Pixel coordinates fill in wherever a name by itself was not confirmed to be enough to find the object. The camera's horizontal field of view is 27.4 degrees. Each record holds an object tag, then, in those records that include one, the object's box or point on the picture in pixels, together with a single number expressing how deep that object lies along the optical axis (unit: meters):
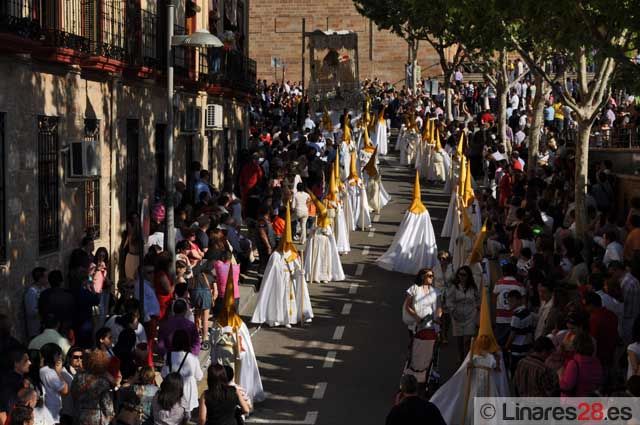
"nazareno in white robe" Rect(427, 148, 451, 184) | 37.62
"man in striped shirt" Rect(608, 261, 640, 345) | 15.72
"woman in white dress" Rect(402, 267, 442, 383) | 17.17
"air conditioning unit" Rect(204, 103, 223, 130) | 29.80
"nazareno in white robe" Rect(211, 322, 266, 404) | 15.96
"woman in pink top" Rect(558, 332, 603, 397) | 12.87
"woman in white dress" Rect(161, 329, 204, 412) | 14.27
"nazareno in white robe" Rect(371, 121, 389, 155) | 44.62
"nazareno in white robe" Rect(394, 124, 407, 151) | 43.56
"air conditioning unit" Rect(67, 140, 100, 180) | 19.42
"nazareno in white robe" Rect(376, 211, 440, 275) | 25.05
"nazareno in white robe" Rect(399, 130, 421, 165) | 42.34
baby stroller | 16.11
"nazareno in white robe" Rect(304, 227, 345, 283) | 23.91
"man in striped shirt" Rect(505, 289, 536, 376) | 15.89
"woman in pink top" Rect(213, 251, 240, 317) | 19.36
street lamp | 19.17
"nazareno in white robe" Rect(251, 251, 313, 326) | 20.70
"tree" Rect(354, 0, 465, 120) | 41.56
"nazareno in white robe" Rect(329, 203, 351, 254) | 26.77
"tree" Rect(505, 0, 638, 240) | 17.33
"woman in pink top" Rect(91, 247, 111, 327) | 17.56
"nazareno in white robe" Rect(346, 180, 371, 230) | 29.22
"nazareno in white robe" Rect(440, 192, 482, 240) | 26.02
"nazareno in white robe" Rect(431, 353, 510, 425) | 14.76
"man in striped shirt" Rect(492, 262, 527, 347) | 16.78
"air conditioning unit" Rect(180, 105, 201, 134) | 28.03
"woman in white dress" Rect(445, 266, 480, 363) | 17.77
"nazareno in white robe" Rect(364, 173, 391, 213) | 31.72
